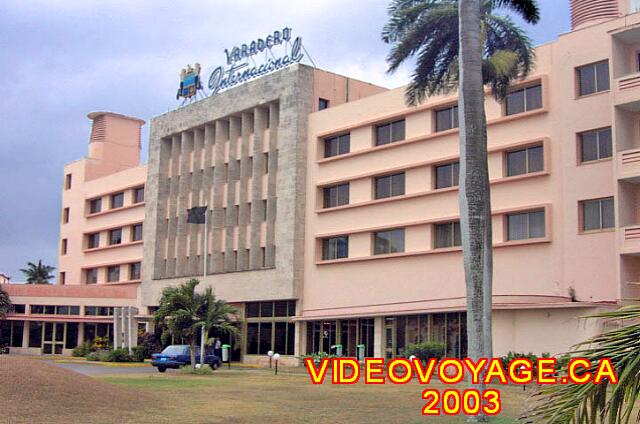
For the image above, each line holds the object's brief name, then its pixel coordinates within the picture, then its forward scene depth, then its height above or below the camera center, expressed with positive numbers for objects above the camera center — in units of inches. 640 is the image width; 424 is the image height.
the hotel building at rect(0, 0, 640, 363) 1486.2 +267.1
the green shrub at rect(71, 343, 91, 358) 2546.8 -83.6
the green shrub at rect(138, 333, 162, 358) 2326.2 -54.6
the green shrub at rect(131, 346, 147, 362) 2236.7 -80.9
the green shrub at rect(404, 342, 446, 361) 1633.9 -45.2
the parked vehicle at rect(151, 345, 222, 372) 1715.1 -69.4
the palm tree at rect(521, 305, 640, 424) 175.8 -11.8
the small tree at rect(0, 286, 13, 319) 2645.2 +55.2
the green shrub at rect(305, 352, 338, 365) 1791.3 -65.2
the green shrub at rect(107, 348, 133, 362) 2213.3 -85.8
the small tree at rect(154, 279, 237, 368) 1615.4 +20.2
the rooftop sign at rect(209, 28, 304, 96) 2197.3 +714.0
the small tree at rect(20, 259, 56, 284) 4023.1 +231.2
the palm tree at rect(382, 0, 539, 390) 891.4 +329.1
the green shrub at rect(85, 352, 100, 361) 2313.0 -93.0
